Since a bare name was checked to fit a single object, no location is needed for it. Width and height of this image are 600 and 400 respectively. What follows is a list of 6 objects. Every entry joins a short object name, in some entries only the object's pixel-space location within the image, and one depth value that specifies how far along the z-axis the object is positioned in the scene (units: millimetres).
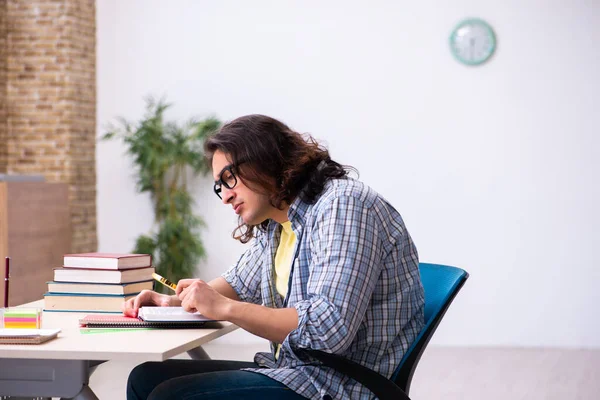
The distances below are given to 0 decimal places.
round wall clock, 6094
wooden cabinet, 5375
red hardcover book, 2643
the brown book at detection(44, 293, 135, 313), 2633
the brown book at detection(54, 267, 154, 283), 2646
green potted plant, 6094
